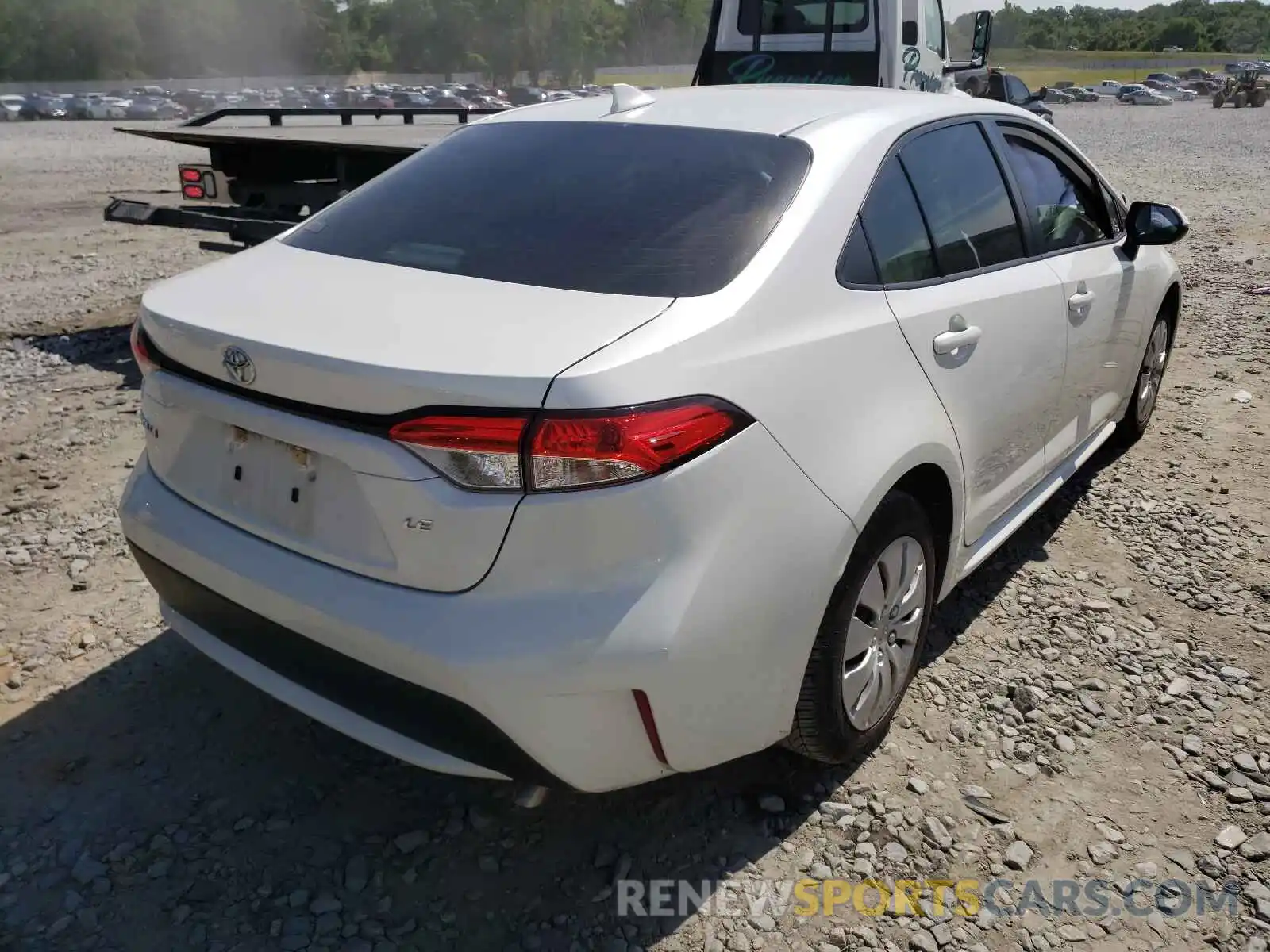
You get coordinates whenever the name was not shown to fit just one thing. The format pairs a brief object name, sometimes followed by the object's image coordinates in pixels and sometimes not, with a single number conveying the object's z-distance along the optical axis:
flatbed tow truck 6.44
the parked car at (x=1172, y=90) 62.09
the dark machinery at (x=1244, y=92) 46.16
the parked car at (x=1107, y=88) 65.95
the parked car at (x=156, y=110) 44.00
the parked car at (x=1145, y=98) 55.25
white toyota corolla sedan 1.83
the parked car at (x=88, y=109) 44.81
